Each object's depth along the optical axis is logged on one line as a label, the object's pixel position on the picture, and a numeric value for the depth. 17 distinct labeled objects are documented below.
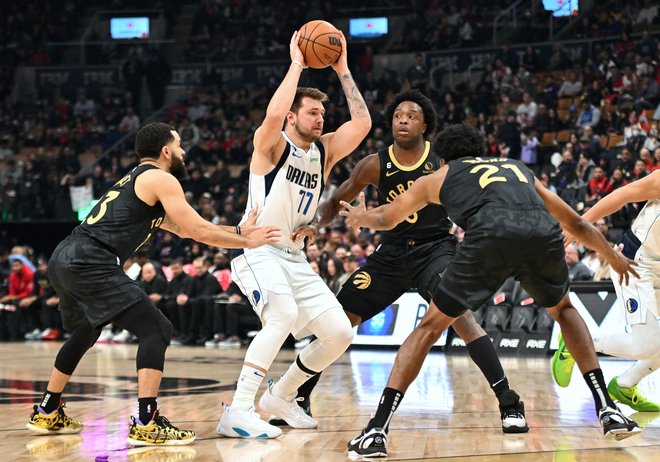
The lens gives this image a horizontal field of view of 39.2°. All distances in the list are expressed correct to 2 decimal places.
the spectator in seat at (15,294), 18.02
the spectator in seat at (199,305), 16.20
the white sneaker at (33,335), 17.91
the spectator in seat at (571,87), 21.91
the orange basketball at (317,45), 6.57
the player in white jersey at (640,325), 7.08
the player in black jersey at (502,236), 5.48
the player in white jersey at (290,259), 6.14
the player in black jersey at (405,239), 6.72
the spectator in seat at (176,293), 16.52
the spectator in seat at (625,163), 16.12
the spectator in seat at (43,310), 17.73
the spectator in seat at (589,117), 19.81
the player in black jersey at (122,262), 5.86
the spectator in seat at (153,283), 16.69
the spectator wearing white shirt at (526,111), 20.81
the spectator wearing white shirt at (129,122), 27.05
